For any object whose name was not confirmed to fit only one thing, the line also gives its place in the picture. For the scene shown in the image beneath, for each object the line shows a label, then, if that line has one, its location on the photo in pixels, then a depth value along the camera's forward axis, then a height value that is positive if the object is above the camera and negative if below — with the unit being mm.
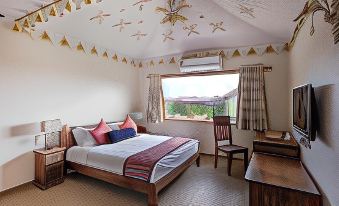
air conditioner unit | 4312 +1007
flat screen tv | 1628 -47
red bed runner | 2477 -781
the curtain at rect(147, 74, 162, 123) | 5223 +161
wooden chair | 4017 -498
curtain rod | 3955 +826
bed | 2531 -887
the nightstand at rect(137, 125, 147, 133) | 4900 -614
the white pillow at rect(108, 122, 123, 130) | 4245 -471
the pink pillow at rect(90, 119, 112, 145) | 3664 -555
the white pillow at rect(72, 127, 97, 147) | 3570 -617
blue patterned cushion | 3766 -606
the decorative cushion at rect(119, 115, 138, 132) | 4360 -442
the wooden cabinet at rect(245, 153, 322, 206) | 1694 -755
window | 4520 +267
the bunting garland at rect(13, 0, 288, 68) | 2543 +1271
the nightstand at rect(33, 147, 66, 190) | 2994 -1037
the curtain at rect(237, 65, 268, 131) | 3926 +135
